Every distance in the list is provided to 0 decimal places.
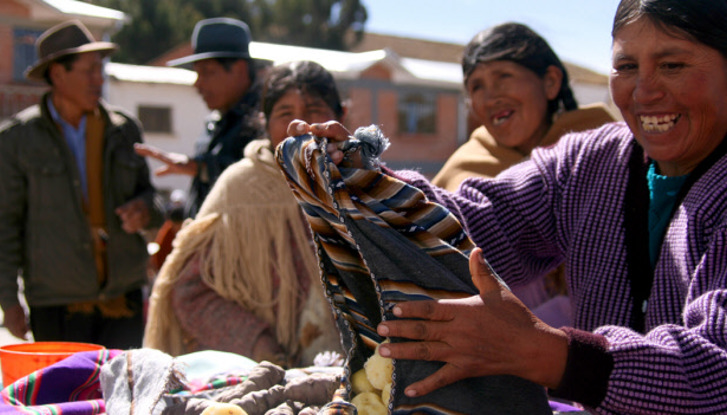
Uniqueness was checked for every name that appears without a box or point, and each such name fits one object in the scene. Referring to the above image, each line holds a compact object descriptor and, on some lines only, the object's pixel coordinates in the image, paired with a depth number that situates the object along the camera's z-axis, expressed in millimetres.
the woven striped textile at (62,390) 1389
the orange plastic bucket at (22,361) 1566
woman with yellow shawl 2234
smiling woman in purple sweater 1171
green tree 31578
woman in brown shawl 2492
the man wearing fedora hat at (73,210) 3412
